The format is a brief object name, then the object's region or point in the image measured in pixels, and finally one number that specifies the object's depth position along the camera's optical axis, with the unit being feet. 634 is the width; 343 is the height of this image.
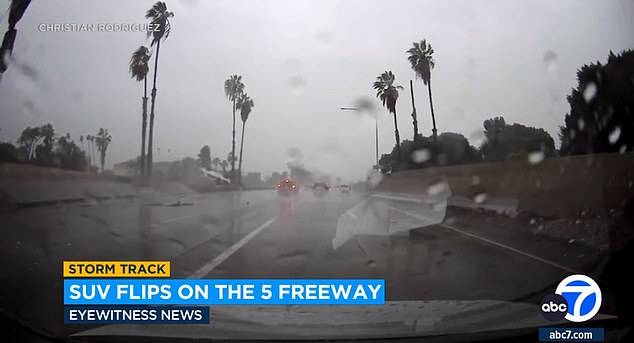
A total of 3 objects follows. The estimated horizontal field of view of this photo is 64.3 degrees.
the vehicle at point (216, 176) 77.88
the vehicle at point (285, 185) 80.25
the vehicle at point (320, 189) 123.20
